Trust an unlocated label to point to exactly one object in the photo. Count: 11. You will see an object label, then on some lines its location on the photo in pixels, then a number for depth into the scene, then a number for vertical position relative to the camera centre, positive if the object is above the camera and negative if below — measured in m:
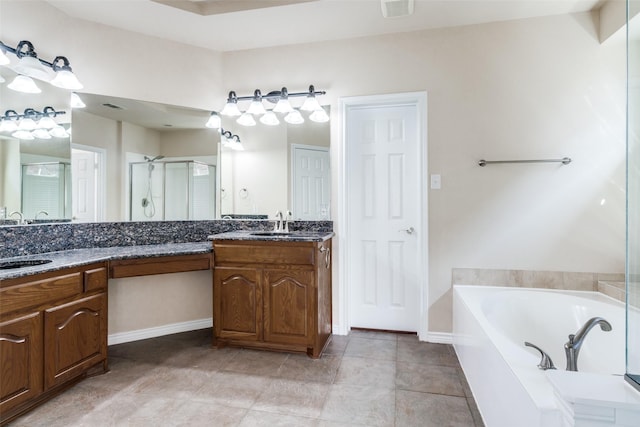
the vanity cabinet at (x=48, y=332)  1.52 -0.63
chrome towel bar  2.29 +0.40
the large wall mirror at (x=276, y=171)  2.76 +0.40
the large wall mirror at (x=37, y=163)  1.99 +0.36
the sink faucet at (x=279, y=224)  2.76 -0.07
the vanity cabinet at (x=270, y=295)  2.28 -0.58
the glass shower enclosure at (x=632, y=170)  0.91 +0.14
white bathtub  1.14 -0.65
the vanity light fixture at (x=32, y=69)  1.97 +0.95
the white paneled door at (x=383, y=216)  2.75 +0.00
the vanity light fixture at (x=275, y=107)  2.69 +0.94
